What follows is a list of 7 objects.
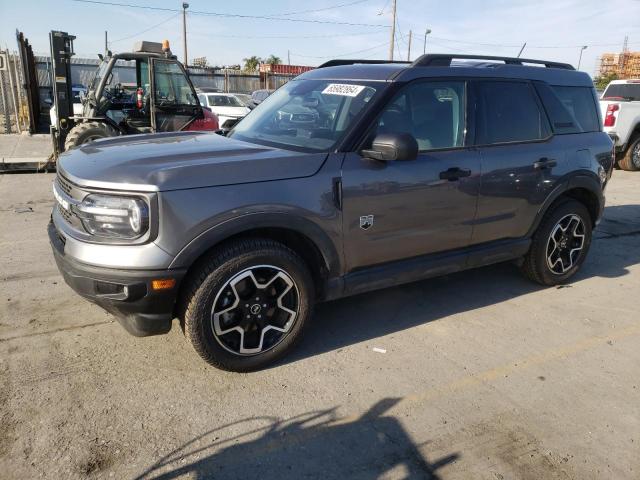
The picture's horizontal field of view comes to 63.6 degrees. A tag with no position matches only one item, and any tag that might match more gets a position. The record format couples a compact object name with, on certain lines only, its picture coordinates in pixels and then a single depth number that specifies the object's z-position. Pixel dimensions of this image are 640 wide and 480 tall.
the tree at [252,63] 56.61
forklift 9.40
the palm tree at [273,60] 65.11
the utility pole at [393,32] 35.97
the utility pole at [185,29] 39.84
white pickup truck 11.88
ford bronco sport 2.82
